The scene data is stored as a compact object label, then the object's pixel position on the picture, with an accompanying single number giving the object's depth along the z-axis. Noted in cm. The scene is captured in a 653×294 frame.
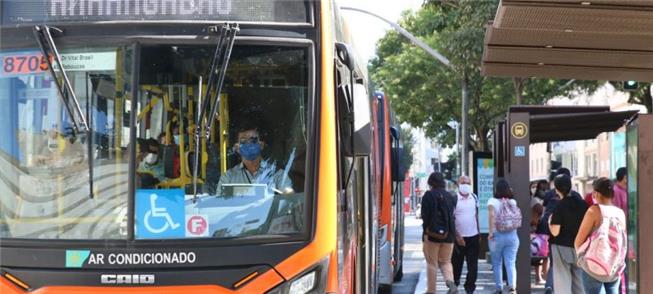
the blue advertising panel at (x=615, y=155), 4069
